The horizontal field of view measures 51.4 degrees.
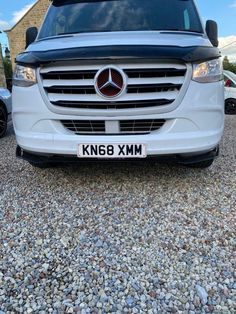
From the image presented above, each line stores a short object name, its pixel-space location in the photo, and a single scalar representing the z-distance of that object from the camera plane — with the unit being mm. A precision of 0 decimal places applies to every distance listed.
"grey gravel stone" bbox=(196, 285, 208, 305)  1367
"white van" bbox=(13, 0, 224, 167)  2083
